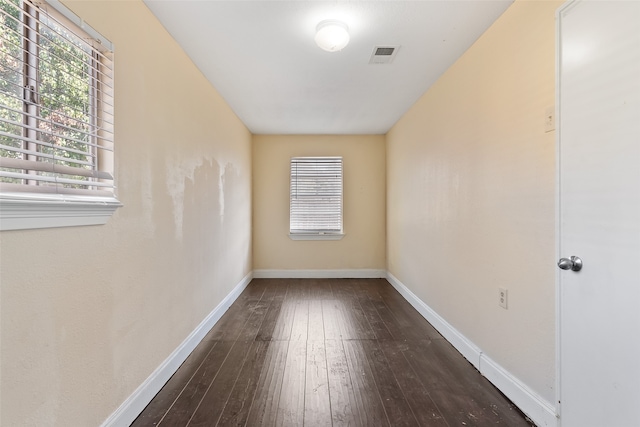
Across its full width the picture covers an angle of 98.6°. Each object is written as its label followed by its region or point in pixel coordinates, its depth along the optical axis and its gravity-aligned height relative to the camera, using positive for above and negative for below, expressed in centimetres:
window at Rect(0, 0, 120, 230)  93 +38
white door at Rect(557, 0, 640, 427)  101 +0
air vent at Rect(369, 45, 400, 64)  206 +123
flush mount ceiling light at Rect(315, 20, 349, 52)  175 +114
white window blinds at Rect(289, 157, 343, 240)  452 +23
